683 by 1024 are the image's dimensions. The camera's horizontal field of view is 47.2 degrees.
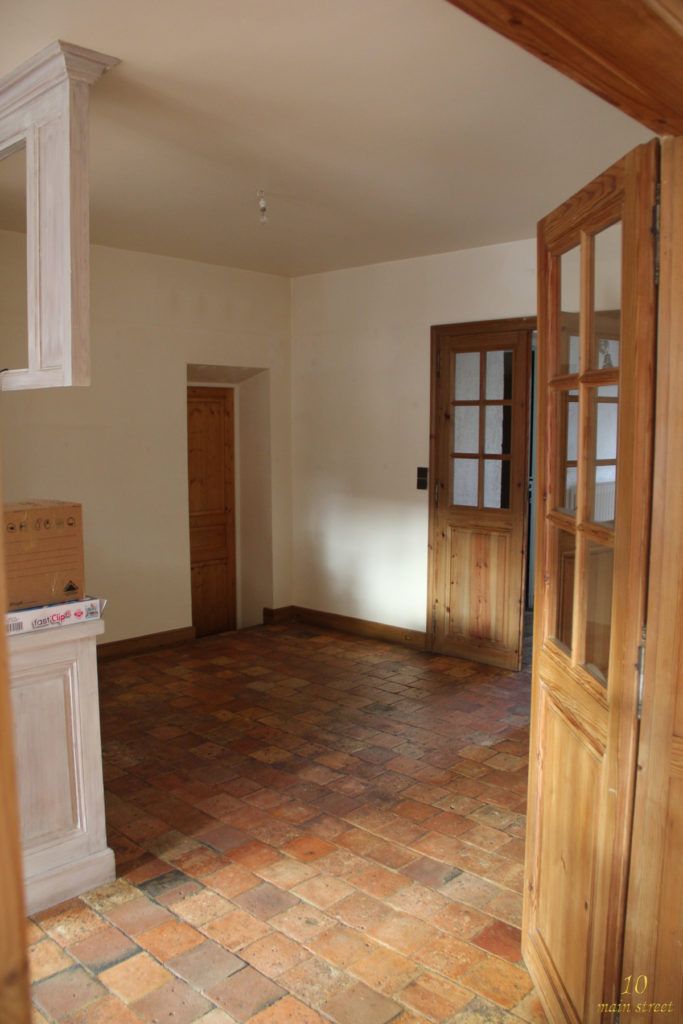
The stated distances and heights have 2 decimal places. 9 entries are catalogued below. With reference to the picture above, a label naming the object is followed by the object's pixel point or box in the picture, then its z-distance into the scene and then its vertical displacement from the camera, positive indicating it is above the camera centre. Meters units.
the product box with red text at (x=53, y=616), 2.73 -0.61
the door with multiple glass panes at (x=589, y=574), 1.72 -0.33
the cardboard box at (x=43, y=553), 2.73 -0.38
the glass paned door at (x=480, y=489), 5.57 -0.35
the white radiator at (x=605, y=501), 1.90 -0.15
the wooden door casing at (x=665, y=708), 1.64 -0.58
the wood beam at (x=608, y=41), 1.19 +0.66
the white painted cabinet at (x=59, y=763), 2.82 -1.18
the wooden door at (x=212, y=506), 6.86 -0.55
